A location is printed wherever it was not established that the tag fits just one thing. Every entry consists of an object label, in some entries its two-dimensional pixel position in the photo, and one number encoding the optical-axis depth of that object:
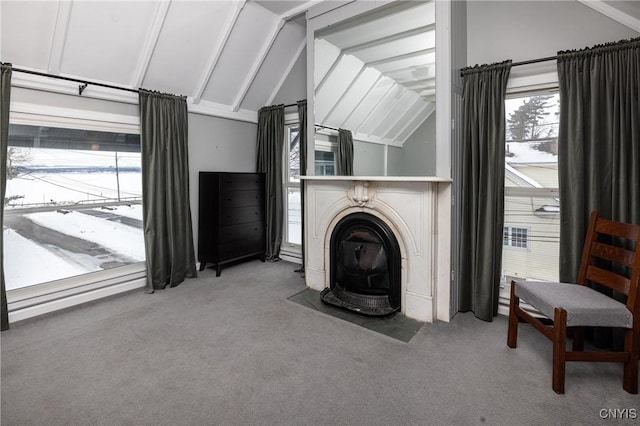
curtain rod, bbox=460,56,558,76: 2.41
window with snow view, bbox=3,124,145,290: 2.80
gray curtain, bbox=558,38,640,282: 2.17
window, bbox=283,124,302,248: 4.54
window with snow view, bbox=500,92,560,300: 2.67
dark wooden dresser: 3.91
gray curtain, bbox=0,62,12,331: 2.50
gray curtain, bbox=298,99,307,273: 3.99
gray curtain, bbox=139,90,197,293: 3.40
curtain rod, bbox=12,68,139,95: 2.67
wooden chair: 1.79
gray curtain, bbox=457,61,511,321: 2.62
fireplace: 2.65
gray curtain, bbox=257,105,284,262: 4.43
